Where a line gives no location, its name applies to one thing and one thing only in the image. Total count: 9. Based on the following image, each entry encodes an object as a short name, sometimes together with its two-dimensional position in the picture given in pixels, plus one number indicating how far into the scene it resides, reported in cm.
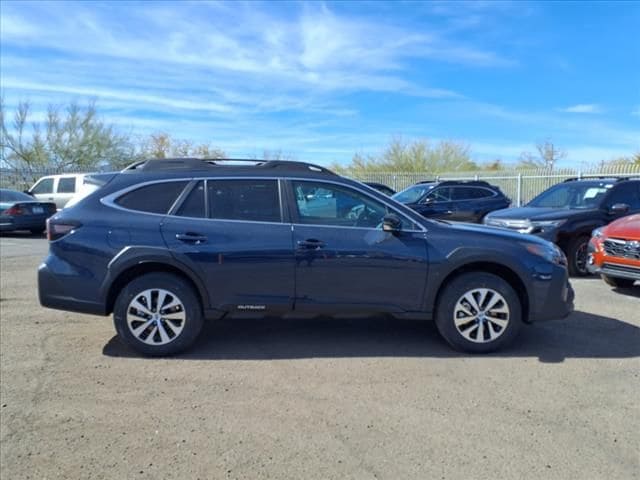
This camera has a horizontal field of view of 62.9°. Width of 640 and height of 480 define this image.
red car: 702
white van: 1720
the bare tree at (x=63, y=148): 3363
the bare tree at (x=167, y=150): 4181
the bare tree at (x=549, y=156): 4178
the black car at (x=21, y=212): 1491
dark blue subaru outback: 473
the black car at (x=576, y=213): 888
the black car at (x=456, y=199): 1421
